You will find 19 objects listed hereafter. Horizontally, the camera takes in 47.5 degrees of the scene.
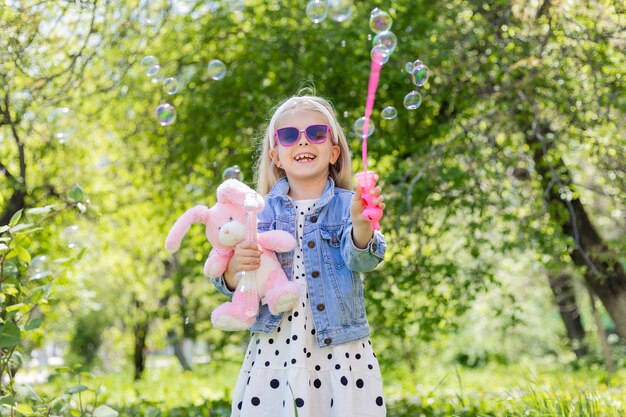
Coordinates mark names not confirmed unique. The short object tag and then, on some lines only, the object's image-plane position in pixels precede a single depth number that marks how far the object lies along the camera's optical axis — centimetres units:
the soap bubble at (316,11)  348
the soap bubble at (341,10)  339
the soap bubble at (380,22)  321
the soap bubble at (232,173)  329
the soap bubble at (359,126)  290
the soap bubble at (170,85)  357
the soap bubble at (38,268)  306
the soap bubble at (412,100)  327
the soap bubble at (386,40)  306
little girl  229
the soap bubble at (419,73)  329
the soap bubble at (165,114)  361
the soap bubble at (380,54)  268
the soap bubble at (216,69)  385
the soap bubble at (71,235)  337
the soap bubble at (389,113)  329
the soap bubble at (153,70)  367
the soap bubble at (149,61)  380
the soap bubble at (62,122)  415
